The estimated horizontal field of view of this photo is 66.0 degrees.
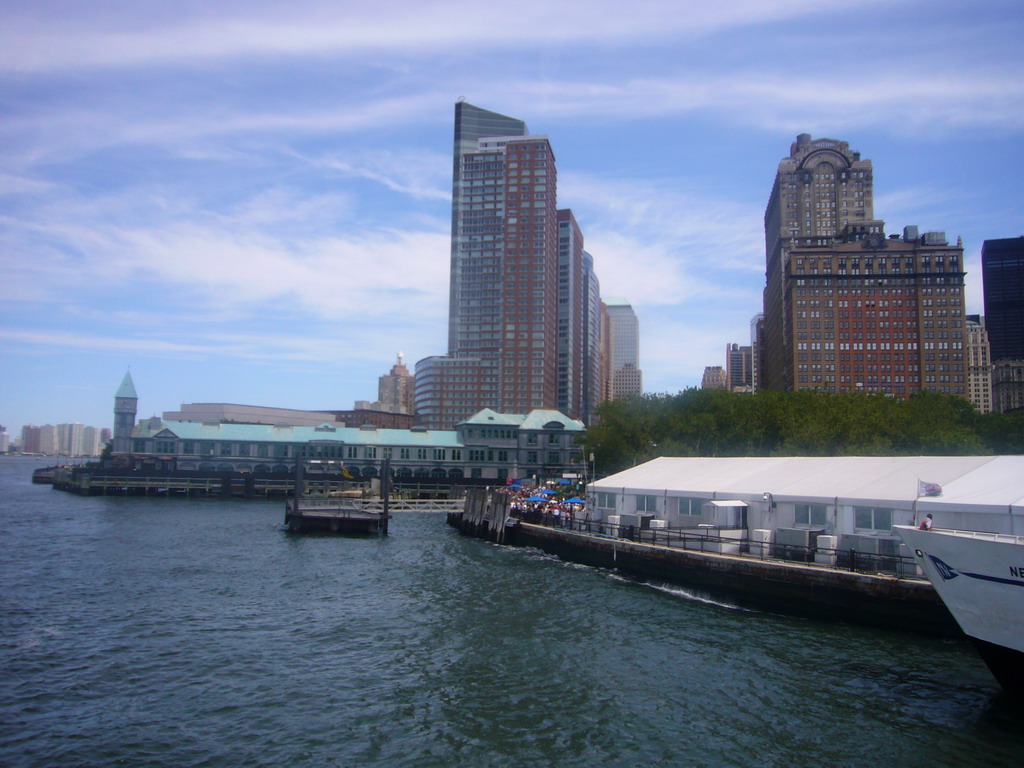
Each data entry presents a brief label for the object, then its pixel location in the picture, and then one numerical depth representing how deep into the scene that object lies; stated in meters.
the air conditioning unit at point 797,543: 35.34
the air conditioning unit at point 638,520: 47.59
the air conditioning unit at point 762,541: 37.27
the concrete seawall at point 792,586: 29.31
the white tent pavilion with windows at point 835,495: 30.61
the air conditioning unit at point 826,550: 34.05
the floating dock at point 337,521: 70.88
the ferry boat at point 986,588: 20.12
